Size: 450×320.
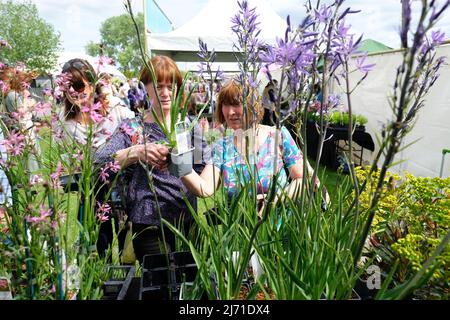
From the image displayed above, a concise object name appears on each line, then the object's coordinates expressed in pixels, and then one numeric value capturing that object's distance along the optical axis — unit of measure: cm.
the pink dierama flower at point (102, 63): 97
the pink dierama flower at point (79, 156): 88
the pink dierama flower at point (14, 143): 84
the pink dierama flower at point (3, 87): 99
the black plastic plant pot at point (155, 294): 100
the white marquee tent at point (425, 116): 345
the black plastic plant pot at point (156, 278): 107
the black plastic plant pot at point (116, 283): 111
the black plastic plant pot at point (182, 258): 121
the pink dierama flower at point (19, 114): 94
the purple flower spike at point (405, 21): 51
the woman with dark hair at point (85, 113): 110
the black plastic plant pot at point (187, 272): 111
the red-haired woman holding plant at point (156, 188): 150
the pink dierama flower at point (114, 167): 115
